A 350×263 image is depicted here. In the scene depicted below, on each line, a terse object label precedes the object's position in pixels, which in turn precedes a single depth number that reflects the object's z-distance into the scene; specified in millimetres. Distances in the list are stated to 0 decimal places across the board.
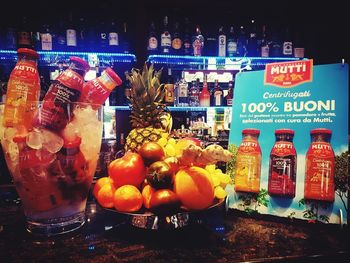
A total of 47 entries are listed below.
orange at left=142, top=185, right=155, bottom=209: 652
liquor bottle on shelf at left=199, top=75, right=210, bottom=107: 3004
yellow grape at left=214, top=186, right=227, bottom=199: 737
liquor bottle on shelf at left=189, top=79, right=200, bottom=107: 3020
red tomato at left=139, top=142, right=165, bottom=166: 702
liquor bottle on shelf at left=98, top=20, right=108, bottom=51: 2725
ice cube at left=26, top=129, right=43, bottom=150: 593
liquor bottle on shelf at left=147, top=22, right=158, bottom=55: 2781
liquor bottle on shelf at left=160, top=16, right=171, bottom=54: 2807
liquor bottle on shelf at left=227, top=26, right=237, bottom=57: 2945
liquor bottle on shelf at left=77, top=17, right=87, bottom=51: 2699
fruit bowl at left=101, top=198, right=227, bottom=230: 624
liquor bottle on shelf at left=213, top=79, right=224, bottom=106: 3058
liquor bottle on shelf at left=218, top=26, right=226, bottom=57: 2947
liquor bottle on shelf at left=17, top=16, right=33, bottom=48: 2527
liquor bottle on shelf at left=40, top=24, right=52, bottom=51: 2576
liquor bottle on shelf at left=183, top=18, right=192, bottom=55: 2879
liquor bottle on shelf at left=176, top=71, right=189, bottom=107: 3002
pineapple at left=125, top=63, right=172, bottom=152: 1102
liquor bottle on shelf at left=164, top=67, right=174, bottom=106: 2854
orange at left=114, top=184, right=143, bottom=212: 637
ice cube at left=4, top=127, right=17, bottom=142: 619
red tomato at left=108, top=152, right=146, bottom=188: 688
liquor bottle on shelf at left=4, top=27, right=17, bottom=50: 2547
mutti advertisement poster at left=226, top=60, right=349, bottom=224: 712
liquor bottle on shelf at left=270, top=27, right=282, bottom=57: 2979
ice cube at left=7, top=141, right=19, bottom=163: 618
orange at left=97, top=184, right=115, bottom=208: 675
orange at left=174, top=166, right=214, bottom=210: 631
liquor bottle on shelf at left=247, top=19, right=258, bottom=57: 3031
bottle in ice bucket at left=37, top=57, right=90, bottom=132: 610
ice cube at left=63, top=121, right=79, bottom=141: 625
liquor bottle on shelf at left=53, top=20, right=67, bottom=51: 2627
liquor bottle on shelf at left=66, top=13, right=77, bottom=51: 2623
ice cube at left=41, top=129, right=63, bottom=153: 599
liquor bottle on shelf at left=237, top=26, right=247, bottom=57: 3012
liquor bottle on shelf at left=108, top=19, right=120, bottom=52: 2715
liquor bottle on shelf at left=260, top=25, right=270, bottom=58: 2969
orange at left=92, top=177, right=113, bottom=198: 729
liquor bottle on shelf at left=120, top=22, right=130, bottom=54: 2750
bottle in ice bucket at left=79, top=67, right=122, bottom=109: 728
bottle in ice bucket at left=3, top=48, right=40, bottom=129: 622
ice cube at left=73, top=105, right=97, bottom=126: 638
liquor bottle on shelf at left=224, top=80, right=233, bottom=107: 3028
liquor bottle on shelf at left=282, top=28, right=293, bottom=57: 2953
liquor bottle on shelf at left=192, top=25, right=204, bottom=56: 2885
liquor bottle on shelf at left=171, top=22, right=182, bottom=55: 2875
